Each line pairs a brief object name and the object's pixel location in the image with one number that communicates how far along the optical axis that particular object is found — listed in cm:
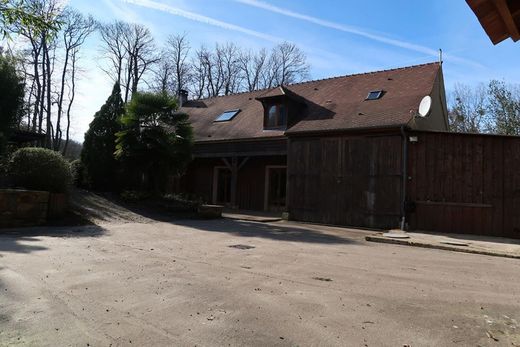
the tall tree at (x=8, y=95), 1603
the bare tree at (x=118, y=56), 3681
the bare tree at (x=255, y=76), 4109
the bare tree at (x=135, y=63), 3641
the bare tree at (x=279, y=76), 4069
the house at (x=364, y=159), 1276
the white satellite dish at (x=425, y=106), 1398
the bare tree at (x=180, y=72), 4016
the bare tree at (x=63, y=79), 3416
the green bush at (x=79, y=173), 1814
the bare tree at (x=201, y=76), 4088
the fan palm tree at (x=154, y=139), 1670
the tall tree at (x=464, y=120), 3112
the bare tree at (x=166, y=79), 3991
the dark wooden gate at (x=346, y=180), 1425
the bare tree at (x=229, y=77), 4085
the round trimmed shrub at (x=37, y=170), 1219
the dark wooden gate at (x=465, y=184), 1235
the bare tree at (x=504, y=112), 2773
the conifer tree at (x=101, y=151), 1783
